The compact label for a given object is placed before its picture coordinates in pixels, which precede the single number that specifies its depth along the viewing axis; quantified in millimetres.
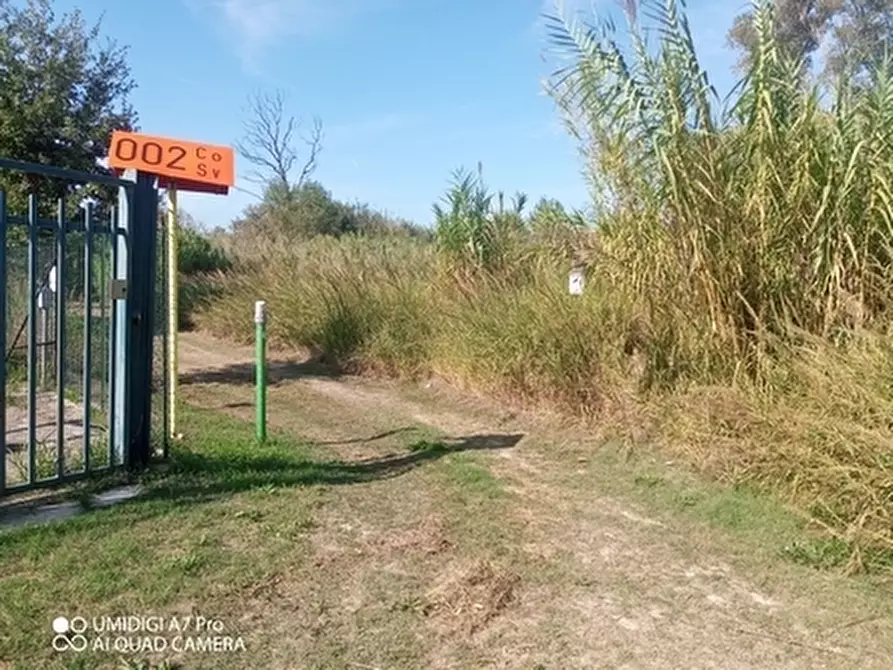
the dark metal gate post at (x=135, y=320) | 4516
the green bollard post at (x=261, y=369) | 5738
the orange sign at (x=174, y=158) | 4770
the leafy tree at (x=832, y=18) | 21516
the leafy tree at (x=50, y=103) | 8172
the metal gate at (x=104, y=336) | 4004
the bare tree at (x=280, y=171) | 35062
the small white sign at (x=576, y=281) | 6863
